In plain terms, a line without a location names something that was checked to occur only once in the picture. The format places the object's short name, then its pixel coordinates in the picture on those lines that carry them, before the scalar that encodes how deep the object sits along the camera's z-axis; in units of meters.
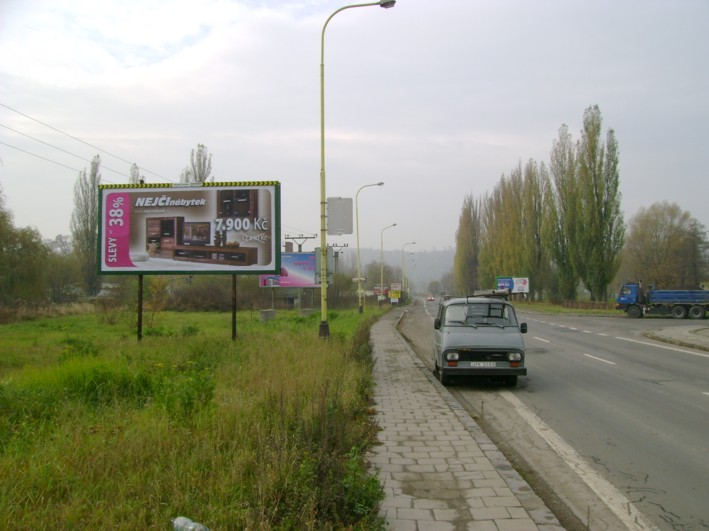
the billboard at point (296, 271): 50.41
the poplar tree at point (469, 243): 89.38
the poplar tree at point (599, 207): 50.81
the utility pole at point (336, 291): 63.09
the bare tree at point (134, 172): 47.21
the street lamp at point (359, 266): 41.71
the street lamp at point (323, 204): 14.32
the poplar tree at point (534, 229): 65.44
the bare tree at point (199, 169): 53.28
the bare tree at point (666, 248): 60.41
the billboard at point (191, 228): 15.36
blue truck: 36.62
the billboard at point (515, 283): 63.57
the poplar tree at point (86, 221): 51.12
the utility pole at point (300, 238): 60.16
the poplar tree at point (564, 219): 53.19
